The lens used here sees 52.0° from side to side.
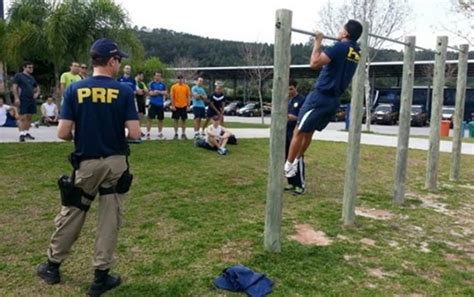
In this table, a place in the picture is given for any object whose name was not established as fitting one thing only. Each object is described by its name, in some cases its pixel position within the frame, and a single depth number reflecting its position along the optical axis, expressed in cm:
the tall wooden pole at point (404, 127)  639
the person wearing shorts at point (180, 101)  1169
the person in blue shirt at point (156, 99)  1145
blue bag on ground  346
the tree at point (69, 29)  1766
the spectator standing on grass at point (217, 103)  1157
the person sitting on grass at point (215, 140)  1016
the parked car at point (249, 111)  4681
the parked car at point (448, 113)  3641
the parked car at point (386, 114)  3943
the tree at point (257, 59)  4334
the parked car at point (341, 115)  4216
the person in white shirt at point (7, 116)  1304
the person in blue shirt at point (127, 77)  1074
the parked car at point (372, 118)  3949
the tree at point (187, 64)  5568
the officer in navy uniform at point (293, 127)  667
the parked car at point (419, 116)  3847
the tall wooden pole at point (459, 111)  827
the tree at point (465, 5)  1699
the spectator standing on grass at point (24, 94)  998
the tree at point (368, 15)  2505
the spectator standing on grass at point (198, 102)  1180
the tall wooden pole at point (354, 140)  526
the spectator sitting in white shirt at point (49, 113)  1521
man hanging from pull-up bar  501
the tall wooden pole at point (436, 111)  739
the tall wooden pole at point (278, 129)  416
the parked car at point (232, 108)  4891
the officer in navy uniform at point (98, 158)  329
